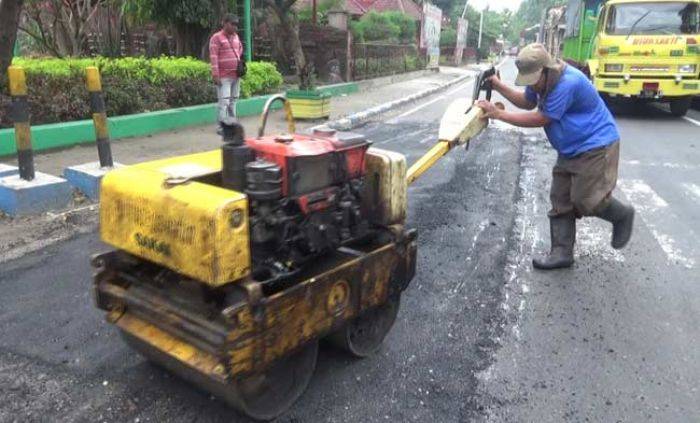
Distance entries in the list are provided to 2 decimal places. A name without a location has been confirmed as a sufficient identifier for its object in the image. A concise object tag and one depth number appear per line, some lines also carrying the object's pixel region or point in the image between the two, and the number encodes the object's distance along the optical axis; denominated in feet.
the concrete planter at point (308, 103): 35.37
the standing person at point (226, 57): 28.96
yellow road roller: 7.37
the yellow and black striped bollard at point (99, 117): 18.69
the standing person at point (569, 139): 13.09
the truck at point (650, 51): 39.22
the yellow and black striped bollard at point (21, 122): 16.63
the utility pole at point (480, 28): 180.39
